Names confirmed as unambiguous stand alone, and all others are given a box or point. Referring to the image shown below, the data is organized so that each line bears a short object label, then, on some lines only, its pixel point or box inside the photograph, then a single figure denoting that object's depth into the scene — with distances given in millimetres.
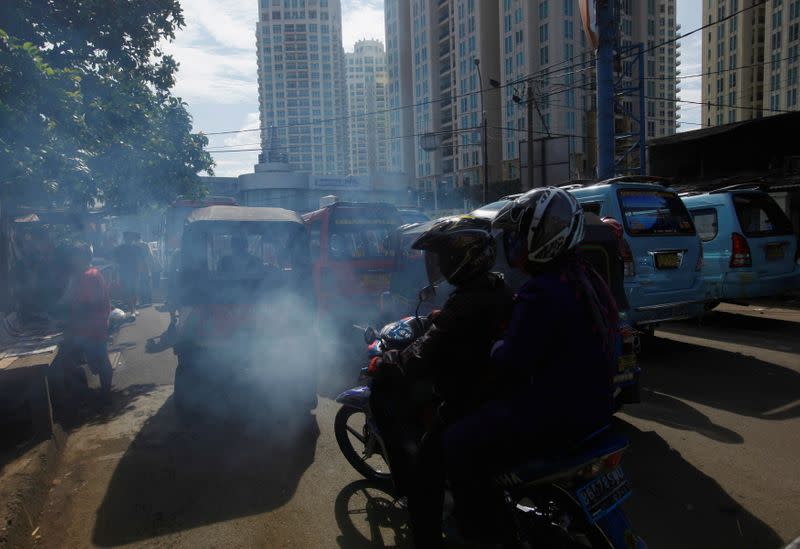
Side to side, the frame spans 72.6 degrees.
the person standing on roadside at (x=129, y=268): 13266
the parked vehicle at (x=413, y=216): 12798
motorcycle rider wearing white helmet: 2133
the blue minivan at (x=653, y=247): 6879
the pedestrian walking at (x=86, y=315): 6066
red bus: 8422
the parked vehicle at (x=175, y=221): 16750
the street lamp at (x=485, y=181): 26297
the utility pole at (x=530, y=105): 19781
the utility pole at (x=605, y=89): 15617
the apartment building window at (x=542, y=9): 62091
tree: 5441
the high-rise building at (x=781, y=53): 69938
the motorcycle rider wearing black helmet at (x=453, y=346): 2541
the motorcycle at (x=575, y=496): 2184
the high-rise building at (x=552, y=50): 60500
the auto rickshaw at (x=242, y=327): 5266
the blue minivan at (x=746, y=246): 8188
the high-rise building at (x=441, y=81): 70750
